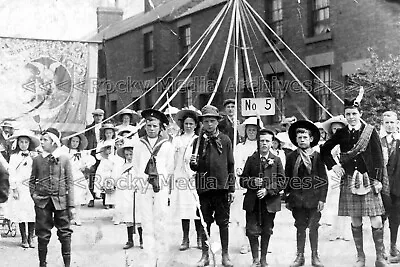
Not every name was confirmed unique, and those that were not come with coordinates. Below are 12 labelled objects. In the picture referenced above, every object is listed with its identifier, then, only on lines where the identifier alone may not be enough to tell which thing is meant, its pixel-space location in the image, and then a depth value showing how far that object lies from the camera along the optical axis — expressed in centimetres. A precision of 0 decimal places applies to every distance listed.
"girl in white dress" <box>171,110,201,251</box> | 823
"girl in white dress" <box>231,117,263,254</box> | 805
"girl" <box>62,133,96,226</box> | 1083
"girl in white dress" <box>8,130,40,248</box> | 873
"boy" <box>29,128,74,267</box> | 680
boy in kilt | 670
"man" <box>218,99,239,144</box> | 882
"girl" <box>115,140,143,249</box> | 829
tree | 1200
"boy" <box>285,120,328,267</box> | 691
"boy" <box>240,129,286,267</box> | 692
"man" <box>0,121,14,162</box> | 1009
